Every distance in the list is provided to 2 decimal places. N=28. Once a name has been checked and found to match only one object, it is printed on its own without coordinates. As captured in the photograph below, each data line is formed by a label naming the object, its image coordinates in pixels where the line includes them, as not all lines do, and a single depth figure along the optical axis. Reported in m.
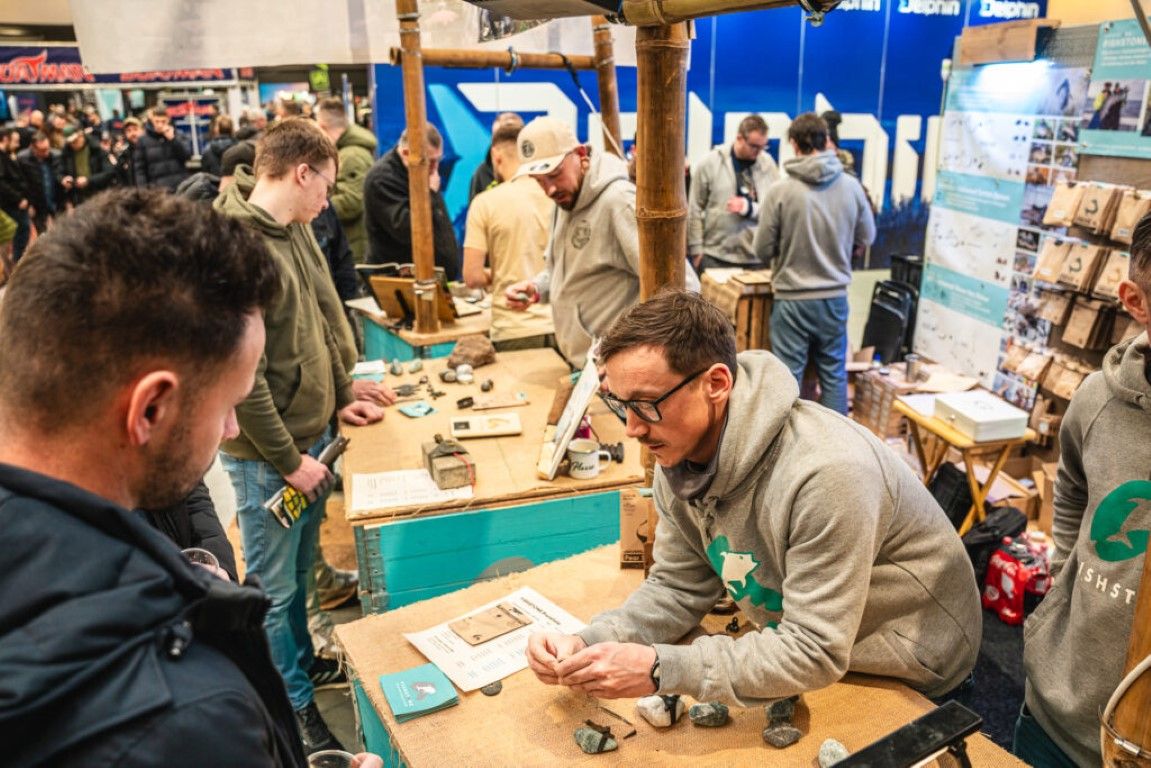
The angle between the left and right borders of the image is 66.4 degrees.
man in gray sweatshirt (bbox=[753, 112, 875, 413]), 5.33
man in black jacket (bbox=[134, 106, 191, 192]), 8.68
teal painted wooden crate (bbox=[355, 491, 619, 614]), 2.87
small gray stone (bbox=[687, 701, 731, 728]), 1.72
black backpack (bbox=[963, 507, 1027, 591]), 3.83
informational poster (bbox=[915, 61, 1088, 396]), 5.32
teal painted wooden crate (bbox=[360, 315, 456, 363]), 4.75
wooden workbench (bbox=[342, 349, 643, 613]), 2.86
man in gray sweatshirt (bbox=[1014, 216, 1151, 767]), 1.62
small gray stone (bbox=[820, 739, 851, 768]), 1.58
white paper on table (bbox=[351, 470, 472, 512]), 2.86
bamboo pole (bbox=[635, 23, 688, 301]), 1.92
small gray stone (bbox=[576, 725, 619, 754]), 1.65
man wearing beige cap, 3.51
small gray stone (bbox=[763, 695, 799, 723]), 1.71
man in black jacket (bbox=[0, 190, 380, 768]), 0.79
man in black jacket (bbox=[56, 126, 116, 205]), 10.02
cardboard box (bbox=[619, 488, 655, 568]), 2.28
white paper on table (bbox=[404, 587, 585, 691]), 1.90
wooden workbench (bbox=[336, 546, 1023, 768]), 1.63
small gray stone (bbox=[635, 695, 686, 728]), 1.72
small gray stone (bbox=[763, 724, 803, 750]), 1.65
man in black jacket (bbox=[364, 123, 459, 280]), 5.45
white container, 4.06
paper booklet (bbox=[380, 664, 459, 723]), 1.77
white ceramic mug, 3.02
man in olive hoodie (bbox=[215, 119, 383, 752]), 2.78
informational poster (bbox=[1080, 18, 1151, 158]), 4.50
